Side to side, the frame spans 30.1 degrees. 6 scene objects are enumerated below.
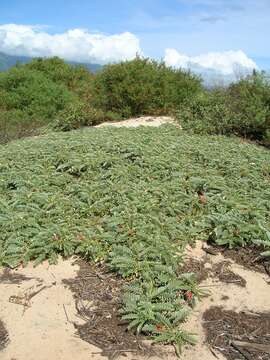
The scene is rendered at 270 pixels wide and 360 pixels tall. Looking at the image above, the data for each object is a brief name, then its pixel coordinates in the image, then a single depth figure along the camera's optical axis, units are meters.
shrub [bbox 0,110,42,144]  12.04
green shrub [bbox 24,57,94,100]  20.88
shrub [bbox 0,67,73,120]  16.70
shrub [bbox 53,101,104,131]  13.91
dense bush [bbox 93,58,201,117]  14.88
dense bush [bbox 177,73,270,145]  10.98
